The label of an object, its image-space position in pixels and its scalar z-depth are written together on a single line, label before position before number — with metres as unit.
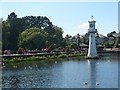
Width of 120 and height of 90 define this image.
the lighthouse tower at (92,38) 68.52
